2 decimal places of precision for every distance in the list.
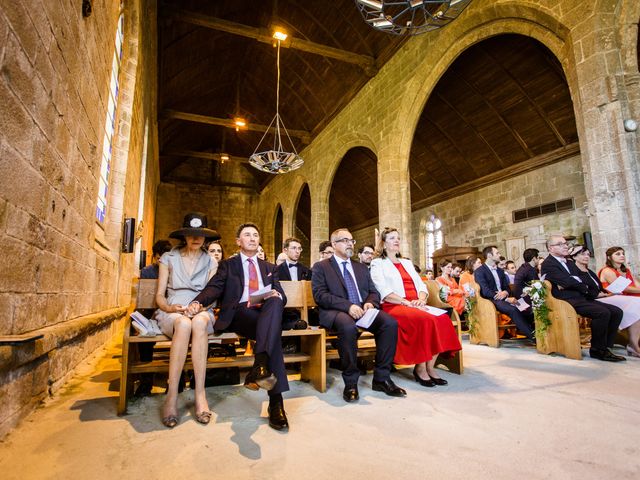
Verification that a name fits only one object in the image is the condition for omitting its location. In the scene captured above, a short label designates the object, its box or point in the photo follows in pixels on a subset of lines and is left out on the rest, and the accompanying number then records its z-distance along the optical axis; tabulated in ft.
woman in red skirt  8.49
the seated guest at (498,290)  14.64
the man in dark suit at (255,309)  6.11
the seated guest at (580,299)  11.37
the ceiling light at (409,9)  11.48
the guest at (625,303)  11.91
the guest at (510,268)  19.81
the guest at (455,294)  17.92
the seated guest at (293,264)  14.30
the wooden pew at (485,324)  14.52
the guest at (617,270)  12.32
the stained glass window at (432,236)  37.83
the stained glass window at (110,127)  13.33
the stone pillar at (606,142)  12.69
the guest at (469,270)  17.97
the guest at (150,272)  9.28
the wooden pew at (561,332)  11.54
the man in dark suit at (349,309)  7.83
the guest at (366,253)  14.88
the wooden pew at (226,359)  6.56
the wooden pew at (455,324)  9.54
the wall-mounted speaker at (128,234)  15.85
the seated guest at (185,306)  6.29
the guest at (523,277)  14.85
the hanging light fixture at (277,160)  24.54
